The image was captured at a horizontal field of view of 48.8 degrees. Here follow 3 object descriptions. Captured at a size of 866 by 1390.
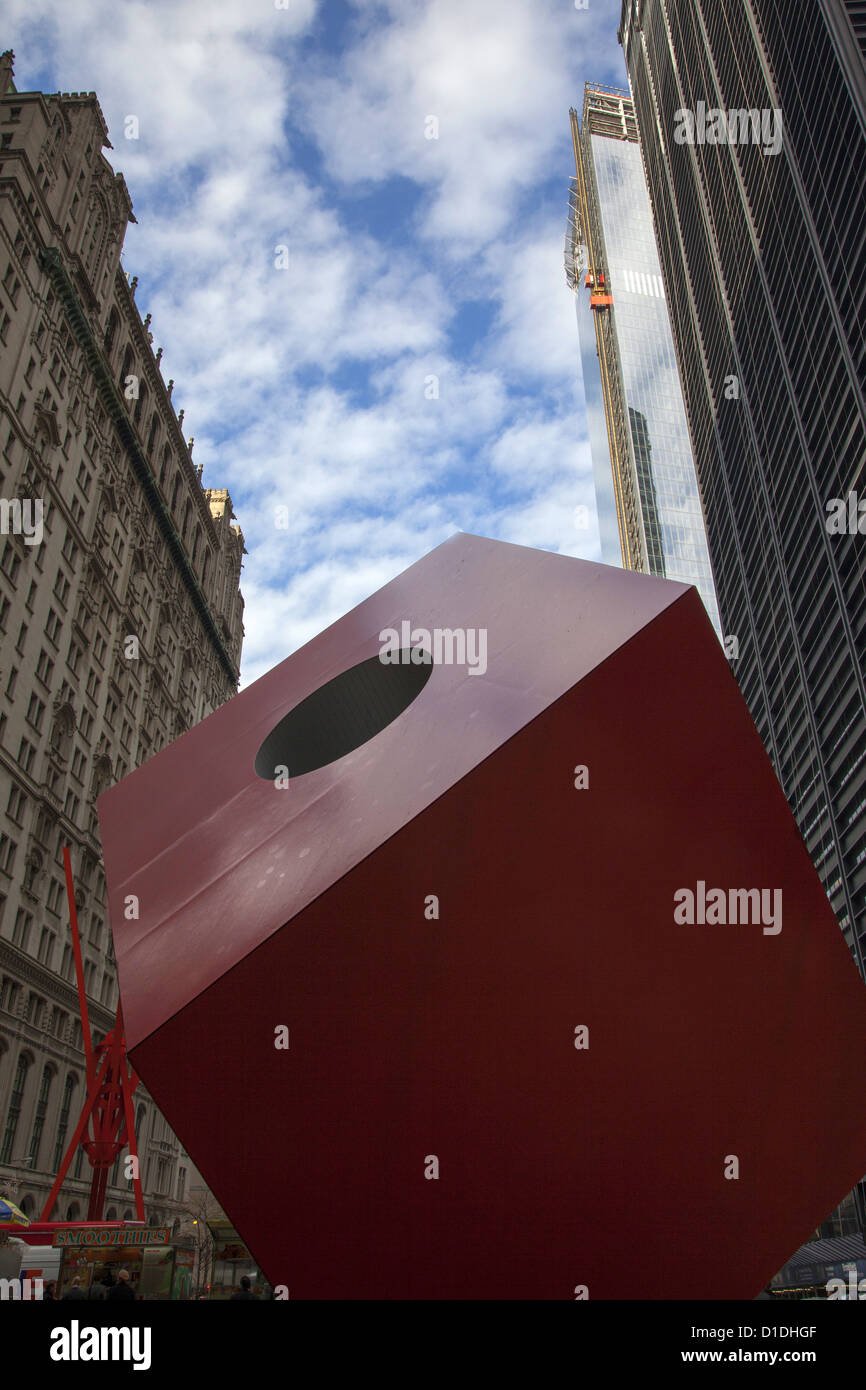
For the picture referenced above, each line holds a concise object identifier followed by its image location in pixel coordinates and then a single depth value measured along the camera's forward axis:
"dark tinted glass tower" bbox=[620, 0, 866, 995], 42.72
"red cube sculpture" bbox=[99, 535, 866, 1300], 5.37
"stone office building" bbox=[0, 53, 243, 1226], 31.64
